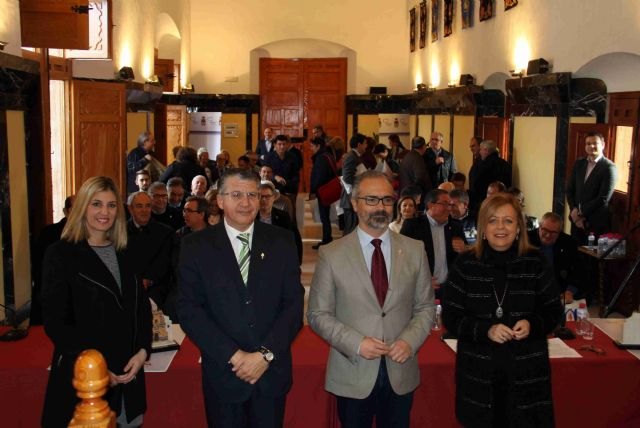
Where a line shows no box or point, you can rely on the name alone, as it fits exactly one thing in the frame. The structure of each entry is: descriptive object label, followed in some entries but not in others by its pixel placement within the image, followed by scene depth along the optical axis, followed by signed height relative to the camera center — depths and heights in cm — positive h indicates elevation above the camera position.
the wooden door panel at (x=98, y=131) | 968 -11
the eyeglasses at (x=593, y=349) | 432 -119
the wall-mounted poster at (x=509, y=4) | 1114 +172
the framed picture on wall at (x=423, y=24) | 1717 +218
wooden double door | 1944 +67
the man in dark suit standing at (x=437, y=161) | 1283 -56
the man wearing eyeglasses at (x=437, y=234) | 610 -81
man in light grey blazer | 356 -80
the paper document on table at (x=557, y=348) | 428 -119
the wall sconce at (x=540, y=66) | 976 +74
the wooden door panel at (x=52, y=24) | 718 +87
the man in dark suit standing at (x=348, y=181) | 1112 -77
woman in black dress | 349 -84
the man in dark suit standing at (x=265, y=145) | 1334 -34
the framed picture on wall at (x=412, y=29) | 1847 +223
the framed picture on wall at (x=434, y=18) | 1630 +219
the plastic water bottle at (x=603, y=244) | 784 -112
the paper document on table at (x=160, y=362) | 405 -122
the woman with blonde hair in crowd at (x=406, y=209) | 664 -69
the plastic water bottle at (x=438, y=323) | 473 -114
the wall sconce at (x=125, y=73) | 1100 +67
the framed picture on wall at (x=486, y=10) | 1242 +183
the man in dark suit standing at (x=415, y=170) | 1141 -62
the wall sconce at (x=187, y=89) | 1789 +77
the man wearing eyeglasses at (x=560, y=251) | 605 -92
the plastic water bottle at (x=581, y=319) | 462 -111
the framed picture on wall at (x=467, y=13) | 1377 +195
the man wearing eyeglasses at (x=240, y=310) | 336 -78
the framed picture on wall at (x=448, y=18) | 1513 +205
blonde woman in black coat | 344 -80
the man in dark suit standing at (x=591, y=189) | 830 -64
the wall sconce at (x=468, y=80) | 1338 +78
